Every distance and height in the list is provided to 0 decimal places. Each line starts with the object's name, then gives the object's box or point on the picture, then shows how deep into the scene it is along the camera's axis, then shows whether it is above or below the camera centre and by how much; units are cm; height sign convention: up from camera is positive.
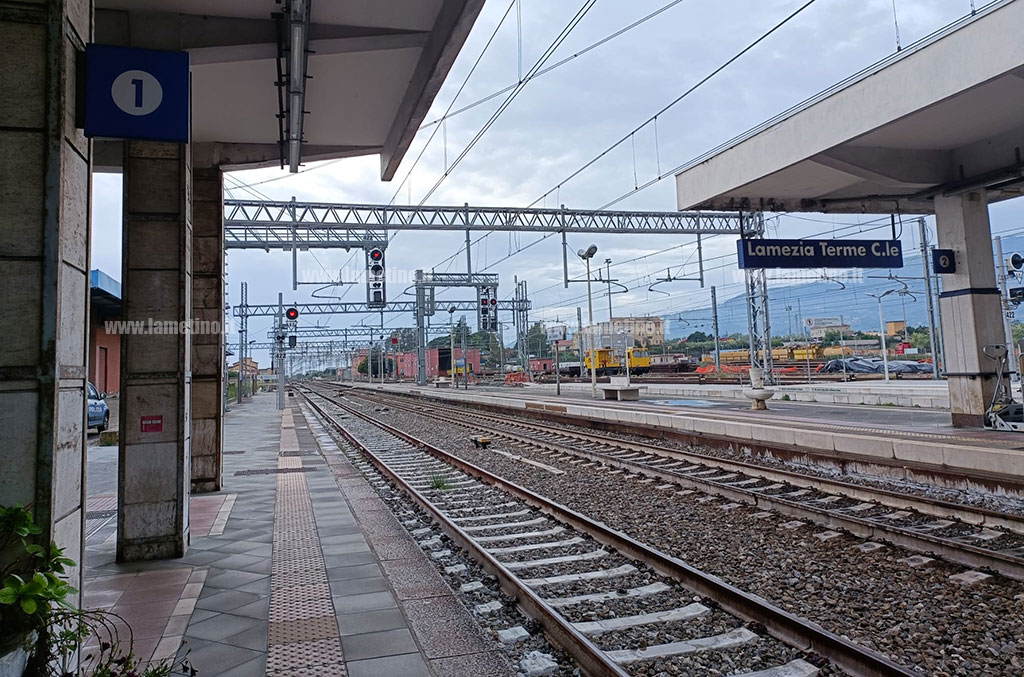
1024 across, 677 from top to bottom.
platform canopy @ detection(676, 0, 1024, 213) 911 +388
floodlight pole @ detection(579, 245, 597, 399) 2612 +336
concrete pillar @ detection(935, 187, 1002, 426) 1231 +90
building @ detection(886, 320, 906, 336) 7129 +370
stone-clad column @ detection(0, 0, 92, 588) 304 +61
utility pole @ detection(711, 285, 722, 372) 3459 +292
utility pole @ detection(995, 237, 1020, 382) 1462 +121
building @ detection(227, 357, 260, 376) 5035 +169
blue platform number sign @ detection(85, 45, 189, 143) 363 +177
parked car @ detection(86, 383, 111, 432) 1825 -46
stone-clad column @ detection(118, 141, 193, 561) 607 +33
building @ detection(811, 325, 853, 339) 7287 +355
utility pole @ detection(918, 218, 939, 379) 2381 +191
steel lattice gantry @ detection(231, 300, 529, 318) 4859 +569
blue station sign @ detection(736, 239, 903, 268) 1412 +240
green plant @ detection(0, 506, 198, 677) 259 -87
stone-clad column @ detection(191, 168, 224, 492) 941 +52
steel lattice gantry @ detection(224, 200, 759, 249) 2548 +634
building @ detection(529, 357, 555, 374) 6388 +107
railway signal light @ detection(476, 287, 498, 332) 3641 +378
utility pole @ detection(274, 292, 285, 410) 3056 +161
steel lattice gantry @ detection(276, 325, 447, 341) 6775 +551
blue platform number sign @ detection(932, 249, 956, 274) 1263 +187
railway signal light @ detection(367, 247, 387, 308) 2309 +372
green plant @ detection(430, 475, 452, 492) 967 -153
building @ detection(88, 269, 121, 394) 2470 +273
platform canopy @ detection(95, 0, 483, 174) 581 +327
